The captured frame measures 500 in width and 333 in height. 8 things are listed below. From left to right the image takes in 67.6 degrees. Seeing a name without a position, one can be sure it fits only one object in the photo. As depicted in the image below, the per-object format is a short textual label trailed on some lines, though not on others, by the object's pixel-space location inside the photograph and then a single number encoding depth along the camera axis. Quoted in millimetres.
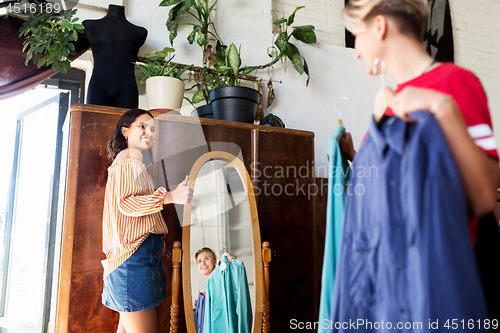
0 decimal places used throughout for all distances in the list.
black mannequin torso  1999
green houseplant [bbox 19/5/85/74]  1969
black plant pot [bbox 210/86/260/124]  2033
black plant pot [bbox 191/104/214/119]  2217
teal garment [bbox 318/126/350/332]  921
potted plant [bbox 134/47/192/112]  2021
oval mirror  1643
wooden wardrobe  1532
